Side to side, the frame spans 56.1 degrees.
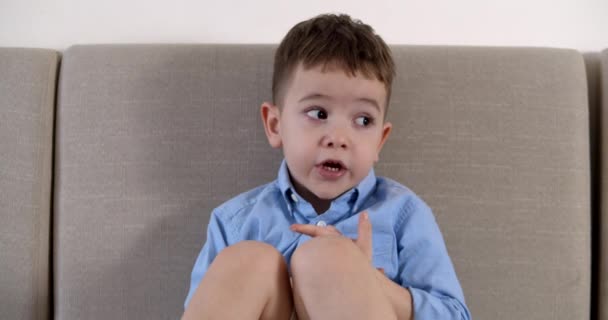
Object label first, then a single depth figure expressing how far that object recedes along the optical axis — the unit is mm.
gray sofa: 1137
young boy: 775
